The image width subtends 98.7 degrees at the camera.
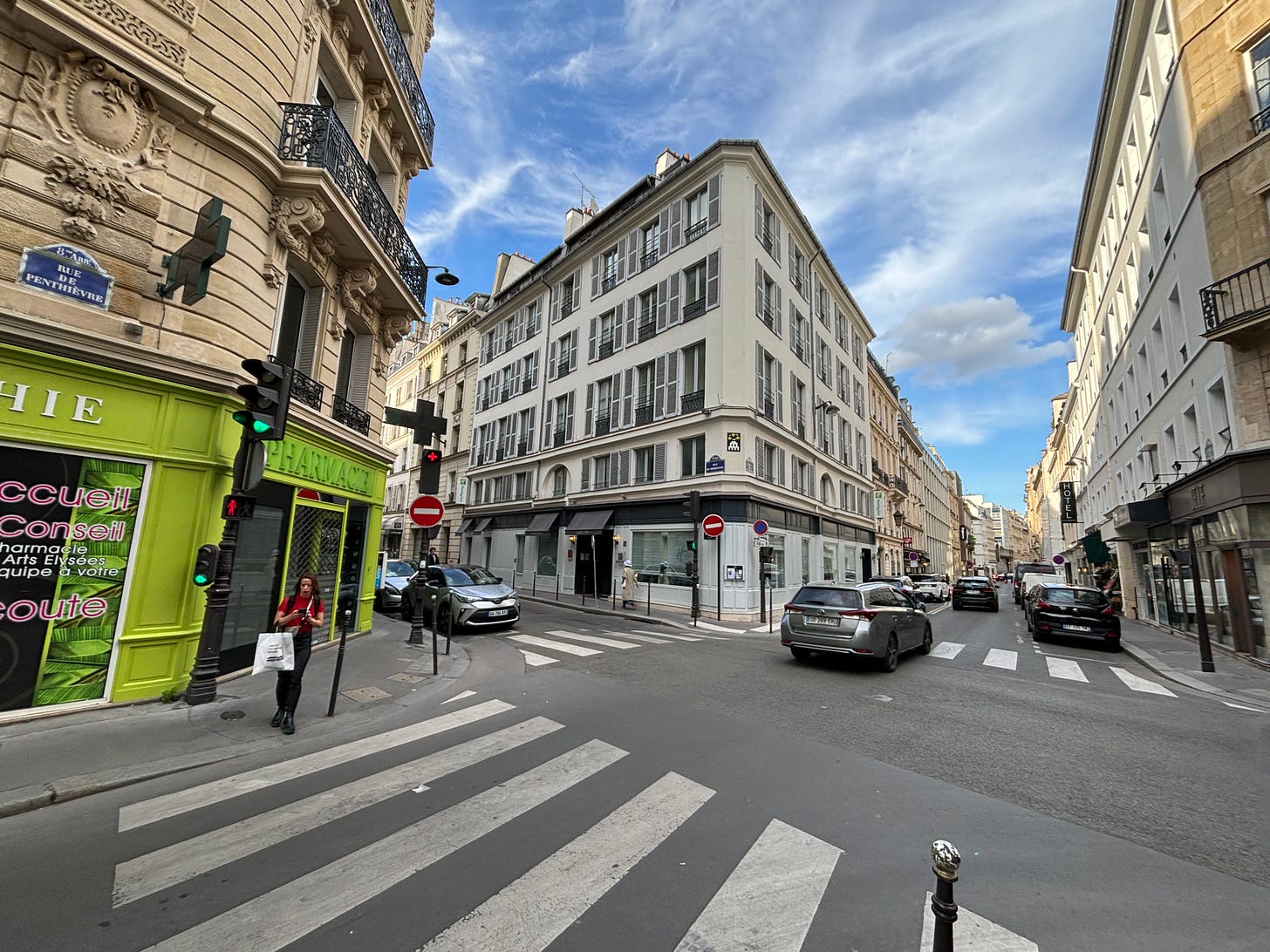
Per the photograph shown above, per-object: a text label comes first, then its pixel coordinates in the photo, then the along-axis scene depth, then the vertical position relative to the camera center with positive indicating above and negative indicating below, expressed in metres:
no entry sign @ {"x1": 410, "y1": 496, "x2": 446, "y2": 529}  10.22 +0.80
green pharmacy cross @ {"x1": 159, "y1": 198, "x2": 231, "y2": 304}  6.68 +3.61
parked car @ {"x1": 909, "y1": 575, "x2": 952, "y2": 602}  30.70 -0.99
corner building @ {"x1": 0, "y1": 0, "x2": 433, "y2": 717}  5.98 +2.98
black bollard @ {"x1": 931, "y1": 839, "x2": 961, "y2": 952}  1.90 -1.14
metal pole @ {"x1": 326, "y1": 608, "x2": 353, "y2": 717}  6.46 -1.59
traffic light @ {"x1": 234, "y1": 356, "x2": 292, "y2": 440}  6.39 +1.75
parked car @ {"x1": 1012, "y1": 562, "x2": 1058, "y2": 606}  29.83 +0.28
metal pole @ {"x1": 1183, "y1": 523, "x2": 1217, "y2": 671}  10.09 -1.24
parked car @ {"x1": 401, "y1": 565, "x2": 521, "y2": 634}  13.55 -1.12
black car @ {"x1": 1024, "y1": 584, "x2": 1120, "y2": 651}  13.89 -1.02
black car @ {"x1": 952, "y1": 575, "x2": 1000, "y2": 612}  25.92 -0.99
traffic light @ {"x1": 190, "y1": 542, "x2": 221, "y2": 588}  6.29 -0.22
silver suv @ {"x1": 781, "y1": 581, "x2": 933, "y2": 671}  9.59 -0.99
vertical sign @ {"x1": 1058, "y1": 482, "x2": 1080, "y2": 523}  38.49 +5.24
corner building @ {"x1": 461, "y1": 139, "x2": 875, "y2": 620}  20.25 +7.22
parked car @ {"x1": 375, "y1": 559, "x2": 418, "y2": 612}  17.66 -1.19
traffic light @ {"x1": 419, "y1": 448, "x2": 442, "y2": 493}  10.35 +1.60
